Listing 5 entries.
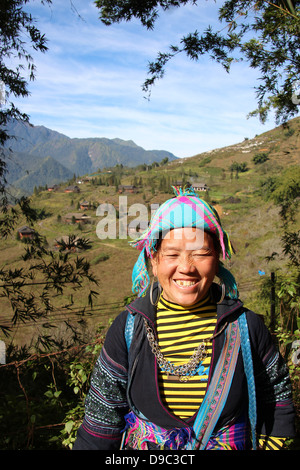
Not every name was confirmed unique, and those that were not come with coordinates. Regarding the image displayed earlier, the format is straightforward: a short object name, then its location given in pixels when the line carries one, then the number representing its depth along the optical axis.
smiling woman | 1.28
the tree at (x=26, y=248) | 3.76
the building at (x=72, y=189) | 80.50
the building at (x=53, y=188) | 87.11
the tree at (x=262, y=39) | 3.41
